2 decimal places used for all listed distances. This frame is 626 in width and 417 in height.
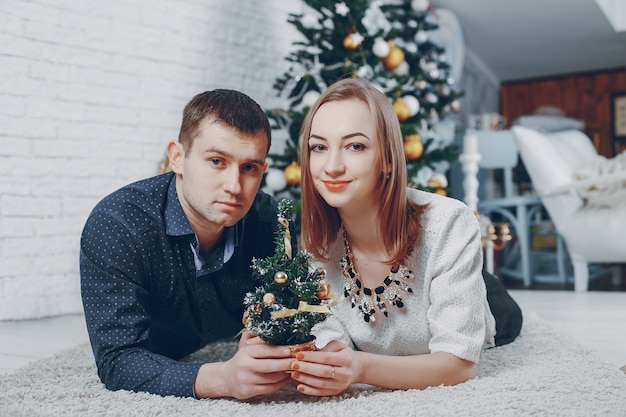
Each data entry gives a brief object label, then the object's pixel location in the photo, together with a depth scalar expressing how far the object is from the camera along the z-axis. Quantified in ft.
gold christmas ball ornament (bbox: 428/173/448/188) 11.16
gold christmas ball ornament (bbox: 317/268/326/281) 4.17
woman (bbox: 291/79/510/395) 4.51
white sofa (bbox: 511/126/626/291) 11.94
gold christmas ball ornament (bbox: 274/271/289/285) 3.90
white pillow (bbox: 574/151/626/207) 12.06
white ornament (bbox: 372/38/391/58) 10.64
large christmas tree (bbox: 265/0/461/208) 10.38
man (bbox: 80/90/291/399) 4.39
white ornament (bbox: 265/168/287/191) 10.31
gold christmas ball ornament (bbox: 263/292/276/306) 3.91
